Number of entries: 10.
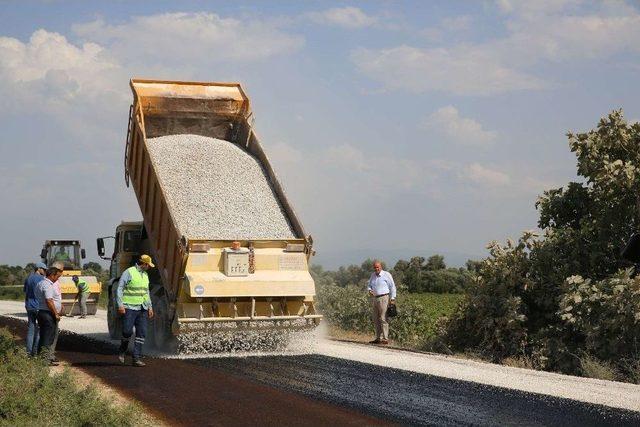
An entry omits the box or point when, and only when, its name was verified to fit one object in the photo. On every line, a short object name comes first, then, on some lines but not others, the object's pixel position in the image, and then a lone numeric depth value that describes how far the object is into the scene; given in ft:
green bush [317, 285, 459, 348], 76.13
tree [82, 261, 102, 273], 160.44
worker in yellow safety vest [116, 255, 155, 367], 45.16
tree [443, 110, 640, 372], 50.98
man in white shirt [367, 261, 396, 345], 58.34
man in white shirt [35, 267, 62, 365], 44.14
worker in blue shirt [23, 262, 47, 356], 44.83
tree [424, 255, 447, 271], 169.25
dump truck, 46.70
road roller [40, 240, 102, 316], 90.94
